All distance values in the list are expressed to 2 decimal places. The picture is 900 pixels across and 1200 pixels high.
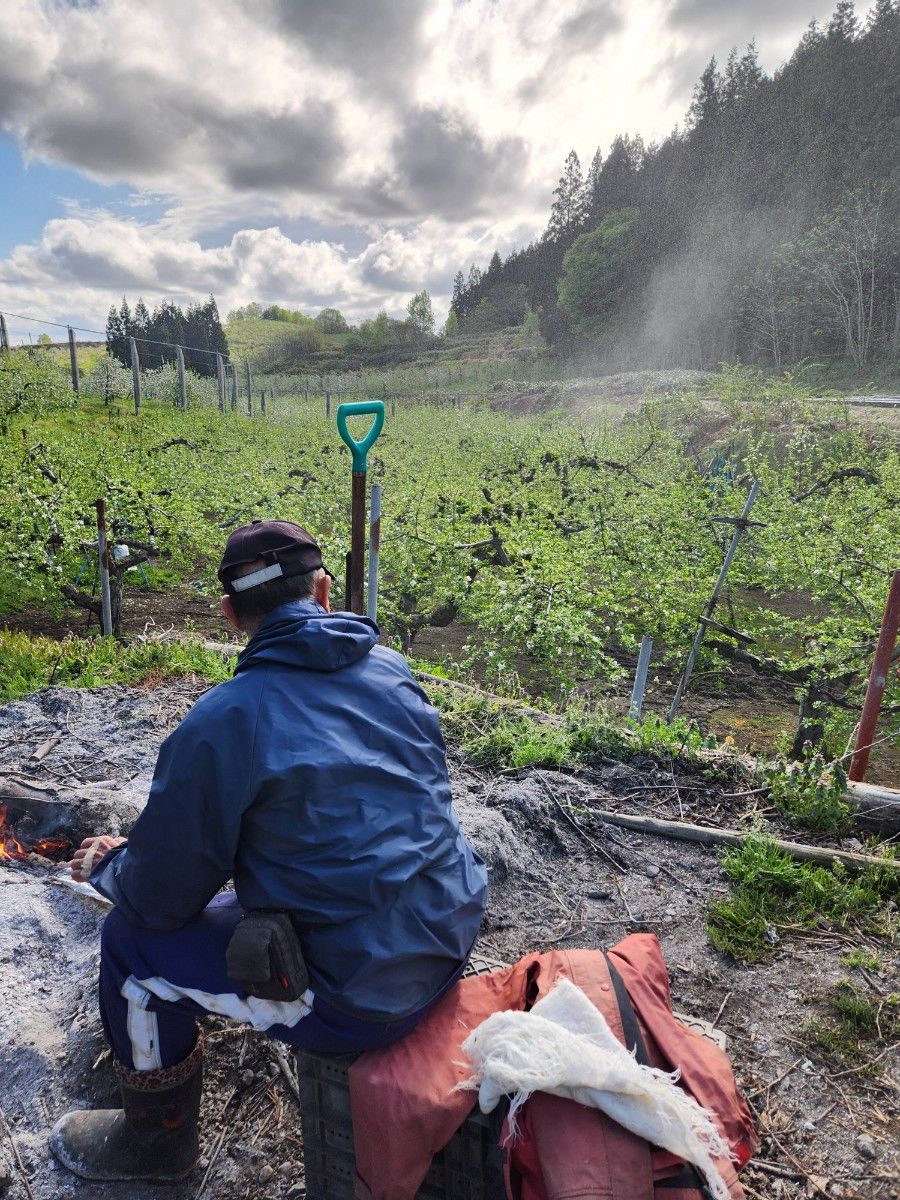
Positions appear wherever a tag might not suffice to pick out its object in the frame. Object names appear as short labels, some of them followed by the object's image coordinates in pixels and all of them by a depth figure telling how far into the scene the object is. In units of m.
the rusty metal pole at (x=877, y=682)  3.73
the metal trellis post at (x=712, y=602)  5.56
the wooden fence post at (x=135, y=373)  20.71
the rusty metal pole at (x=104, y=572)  6.00
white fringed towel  1.40
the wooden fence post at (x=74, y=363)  20.00
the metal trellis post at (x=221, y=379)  25.50
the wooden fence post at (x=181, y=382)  22.45
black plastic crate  1.59
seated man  1.59
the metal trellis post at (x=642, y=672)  4.94
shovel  3.37
